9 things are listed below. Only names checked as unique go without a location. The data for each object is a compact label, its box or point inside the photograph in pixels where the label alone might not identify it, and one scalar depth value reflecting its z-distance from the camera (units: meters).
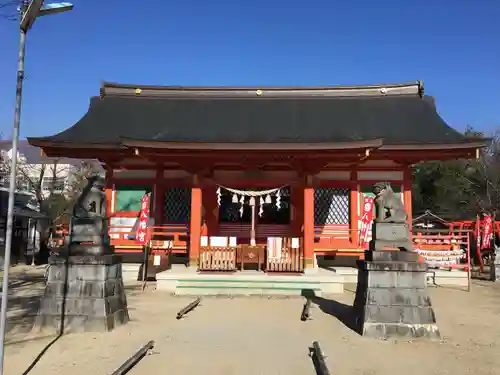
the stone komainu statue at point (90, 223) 6.87
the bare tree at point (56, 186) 25.44
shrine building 11.26
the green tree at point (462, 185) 27.25
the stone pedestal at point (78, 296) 6.57
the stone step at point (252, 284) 10.51
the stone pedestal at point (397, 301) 6.44
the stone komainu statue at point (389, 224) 6.87
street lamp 3.93
